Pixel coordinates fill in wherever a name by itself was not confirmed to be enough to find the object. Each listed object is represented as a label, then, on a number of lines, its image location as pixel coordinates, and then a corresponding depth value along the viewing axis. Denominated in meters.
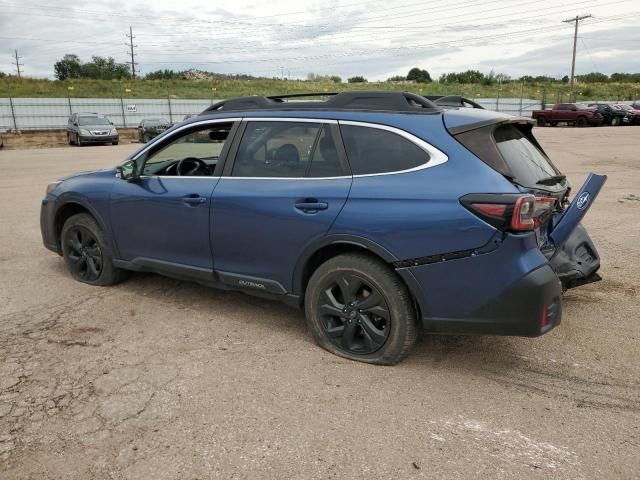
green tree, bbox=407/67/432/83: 88.62
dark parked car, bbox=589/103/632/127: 37.25
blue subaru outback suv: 3.24
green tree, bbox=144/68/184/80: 77.56
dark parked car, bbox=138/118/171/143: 28.17
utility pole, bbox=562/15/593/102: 58.80
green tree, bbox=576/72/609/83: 84.64
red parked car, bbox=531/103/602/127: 37.00
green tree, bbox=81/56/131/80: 85.75
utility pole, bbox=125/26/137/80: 88.00
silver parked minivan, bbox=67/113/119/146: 26.73
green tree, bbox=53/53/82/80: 86.25
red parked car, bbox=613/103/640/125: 37.62
